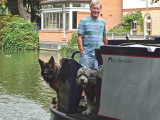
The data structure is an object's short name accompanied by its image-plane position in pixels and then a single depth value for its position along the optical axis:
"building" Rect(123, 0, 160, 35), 26.76
